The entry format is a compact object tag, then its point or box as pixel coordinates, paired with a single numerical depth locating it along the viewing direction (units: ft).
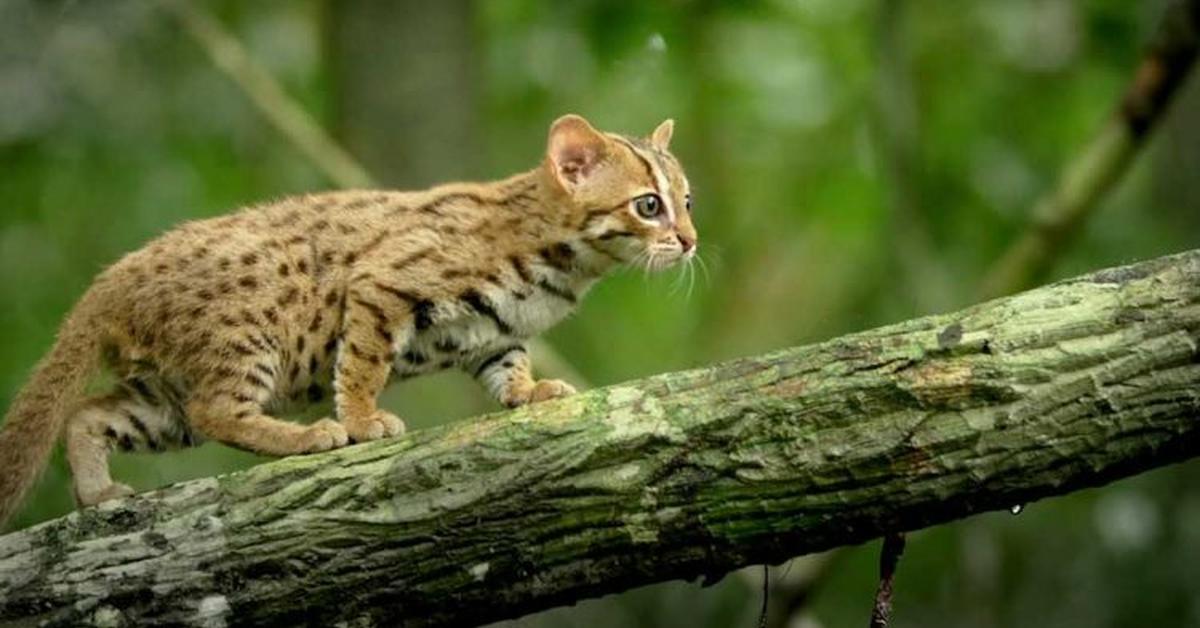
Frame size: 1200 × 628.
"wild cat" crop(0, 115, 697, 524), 43.52
